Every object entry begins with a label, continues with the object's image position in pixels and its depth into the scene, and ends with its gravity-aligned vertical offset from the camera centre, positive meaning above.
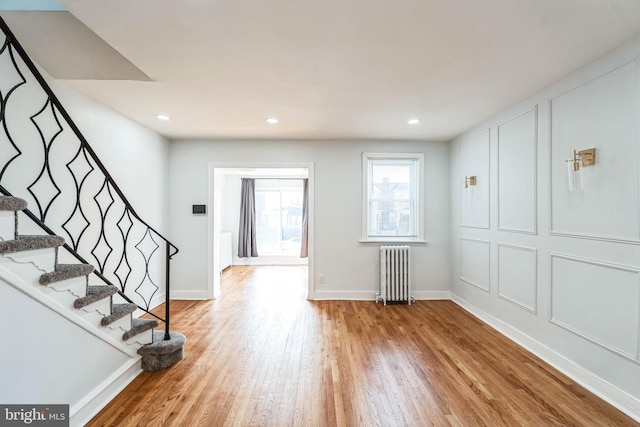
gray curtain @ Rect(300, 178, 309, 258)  7.55 -0.21
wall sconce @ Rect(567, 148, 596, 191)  2.30 +0.42
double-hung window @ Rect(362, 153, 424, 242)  4.82 +0.29
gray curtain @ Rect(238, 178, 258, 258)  7.45 -0.21
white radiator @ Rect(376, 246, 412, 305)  4.48 -0.87
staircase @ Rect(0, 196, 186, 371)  1.48 -0.44
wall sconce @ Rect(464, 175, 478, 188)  3.97 +0.49
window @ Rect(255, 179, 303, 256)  7.82 -0.12
